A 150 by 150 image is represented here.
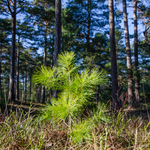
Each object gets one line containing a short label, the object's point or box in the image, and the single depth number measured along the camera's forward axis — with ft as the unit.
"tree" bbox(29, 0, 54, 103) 44.71
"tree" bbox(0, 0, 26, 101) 34.45
